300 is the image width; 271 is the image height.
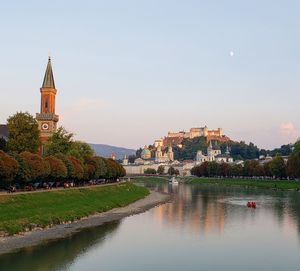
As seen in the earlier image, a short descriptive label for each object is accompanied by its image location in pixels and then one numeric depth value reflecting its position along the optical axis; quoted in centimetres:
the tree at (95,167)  8822
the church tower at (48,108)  11638
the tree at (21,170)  5981
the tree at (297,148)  12331
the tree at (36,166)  6250
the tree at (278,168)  13900
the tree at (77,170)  7694
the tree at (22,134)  7669
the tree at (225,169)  18858
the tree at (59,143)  8850
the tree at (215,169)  19700
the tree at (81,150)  8950
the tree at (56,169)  6888
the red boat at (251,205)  7262
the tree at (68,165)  7456
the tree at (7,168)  5416
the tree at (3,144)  7375
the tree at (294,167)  12162
